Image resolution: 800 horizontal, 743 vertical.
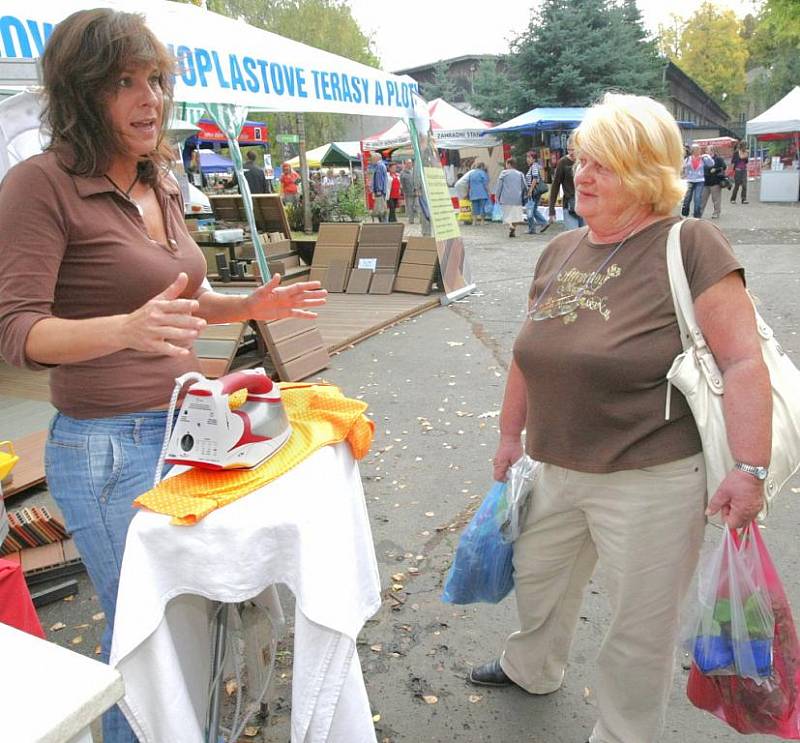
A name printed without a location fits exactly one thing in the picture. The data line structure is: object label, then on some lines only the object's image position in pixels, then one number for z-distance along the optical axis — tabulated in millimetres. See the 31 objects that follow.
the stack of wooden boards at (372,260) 9266
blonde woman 1726
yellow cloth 1444
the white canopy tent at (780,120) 18062
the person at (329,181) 21234
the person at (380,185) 19500
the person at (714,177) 15727
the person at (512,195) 15727
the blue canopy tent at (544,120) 19509
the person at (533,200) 16177
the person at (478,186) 18781
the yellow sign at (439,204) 8898
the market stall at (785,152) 18219
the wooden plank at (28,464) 3898
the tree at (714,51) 54906
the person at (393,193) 19547
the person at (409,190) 20516
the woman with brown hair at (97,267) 1450
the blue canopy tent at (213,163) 21047
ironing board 1416
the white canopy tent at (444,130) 19594
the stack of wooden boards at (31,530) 3225
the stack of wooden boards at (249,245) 9172
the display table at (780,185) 21062
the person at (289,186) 19984
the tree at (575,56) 22406
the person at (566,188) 12590
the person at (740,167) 20750
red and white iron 1522
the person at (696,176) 15383
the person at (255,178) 15805
